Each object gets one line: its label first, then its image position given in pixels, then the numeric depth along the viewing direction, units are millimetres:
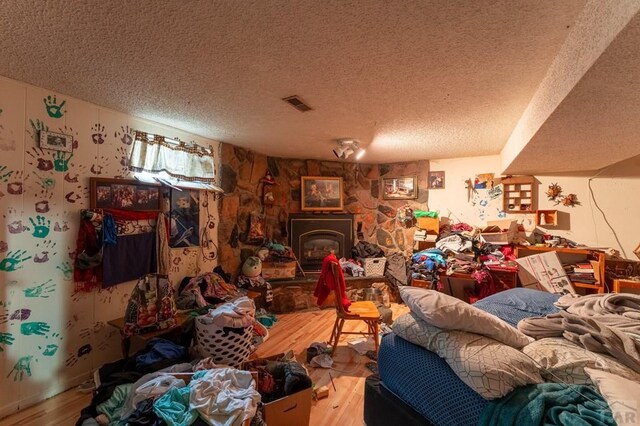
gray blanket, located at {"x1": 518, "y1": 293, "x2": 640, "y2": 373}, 1107
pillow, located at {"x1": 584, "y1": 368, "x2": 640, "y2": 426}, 780
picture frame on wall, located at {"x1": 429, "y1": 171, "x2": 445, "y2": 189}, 4148
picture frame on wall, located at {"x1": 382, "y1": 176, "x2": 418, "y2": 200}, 4320
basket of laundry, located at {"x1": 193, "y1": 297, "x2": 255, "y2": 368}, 2018
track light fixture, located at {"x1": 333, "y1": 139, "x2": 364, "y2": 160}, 3150
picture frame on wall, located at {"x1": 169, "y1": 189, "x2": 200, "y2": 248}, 2895
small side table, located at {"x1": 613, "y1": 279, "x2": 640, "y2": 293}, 2770
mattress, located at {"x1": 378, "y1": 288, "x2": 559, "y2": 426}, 1107
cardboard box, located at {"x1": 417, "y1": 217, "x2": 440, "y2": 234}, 4035
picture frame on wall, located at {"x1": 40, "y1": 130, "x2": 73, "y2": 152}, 1946
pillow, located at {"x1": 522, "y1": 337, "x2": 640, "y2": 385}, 1039
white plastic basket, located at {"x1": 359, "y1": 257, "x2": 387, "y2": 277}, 4141
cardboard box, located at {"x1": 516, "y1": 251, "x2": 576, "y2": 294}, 3066
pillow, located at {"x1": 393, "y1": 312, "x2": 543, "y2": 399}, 1027
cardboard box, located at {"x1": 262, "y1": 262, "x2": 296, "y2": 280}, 3773
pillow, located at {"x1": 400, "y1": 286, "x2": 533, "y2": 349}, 1268
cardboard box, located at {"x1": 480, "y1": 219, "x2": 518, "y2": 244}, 3490
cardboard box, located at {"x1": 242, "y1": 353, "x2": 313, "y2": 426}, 1538
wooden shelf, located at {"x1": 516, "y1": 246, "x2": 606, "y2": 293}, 2945
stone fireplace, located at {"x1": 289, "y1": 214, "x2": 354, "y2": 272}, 4324
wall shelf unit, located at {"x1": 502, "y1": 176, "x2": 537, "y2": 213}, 3576
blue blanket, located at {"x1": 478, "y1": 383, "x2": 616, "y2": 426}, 856
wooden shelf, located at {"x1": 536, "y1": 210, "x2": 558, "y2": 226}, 3418
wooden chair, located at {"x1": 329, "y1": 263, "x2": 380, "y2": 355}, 2545
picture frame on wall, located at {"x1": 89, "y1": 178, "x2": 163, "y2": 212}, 2234
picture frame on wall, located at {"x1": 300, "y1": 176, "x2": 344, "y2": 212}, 4344
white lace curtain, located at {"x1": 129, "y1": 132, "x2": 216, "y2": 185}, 2543
